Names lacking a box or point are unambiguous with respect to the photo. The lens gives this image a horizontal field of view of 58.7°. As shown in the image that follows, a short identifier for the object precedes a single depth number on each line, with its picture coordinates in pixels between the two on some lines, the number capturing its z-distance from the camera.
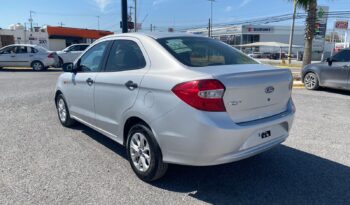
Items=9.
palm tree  14.20
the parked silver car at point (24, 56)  18.75
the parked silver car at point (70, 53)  20.92
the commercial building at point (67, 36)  45.75
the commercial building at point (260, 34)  77.38
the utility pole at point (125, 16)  14.50
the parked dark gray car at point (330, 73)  9.57
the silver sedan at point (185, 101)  3.00
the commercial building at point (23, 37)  39.06
